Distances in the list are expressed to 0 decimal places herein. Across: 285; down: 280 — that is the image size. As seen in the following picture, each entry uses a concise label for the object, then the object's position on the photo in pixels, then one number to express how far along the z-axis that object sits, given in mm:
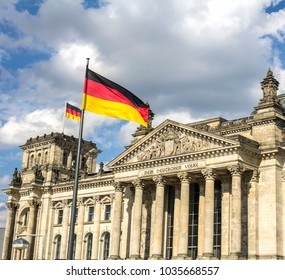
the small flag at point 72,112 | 36531
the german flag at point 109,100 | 31328
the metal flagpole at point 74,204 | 25942
